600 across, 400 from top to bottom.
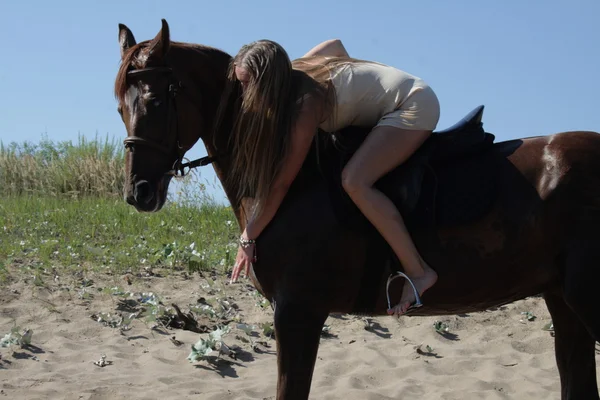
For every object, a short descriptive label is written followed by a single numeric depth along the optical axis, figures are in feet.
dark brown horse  11.11
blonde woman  11.01
